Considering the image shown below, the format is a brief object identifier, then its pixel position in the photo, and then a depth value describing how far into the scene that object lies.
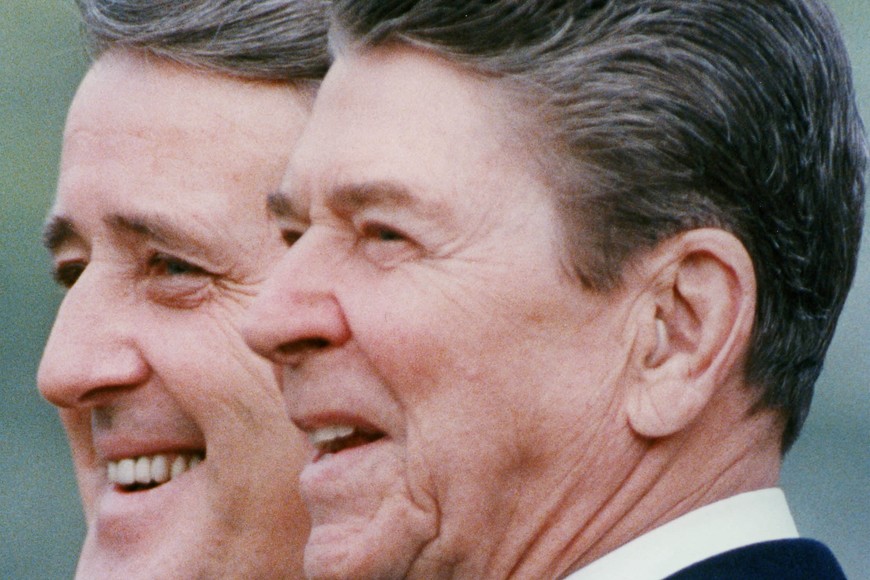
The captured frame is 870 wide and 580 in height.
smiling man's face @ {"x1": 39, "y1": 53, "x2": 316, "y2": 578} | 7.86
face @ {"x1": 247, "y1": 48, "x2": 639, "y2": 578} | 6.20
